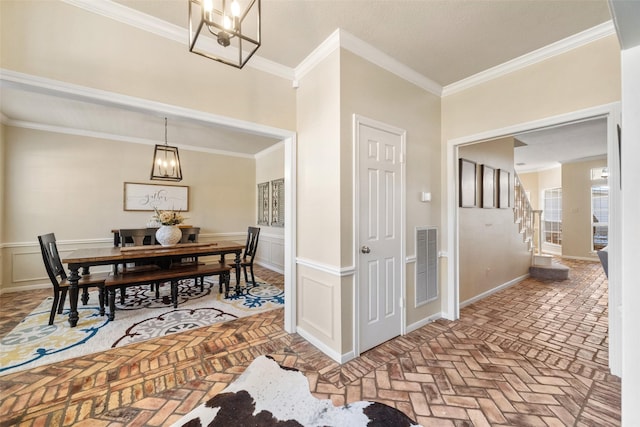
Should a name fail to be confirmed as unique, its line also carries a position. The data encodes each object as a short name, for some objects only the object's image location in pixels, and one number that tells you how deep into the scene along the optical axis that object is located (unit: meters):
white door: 2.51
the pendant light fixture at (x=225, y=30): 1.22
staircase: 5.11
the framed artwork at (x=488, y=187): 4.11
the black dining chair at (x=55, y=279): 2.95
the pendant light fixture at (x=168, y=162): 3.83
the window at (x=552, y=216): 8.22
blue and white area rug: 2.50
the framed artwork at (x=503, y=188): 4.48
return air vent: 3.06
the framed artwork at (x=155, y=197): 5.28
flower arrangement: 4.01
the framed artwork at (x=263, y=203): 6.32
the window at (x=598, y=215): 6.91
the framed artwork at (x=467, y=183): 3.68
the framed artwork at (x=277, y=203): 5.74
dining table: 3.01
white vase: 4.00
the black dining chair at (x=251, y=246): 4.77
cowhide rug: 1.67
